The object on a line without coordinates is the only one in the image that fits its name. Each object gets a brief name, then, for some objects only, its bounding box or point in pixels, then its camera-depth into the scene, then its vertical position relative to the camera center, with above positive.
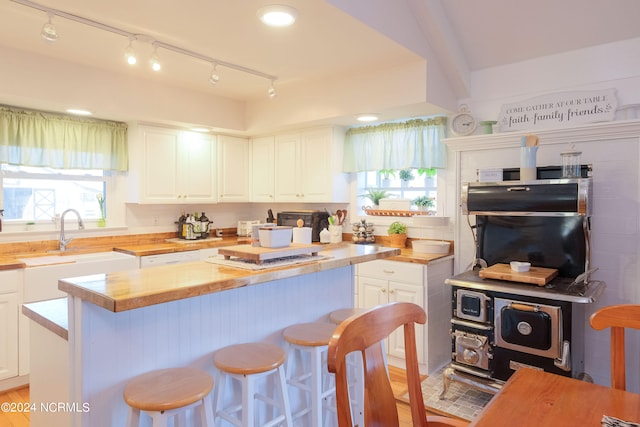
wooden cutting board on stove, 2.49 -0.39
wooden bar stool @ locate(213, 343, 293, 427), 1.63 -0.64
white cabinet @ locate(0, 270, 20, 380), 2.91 -0.77
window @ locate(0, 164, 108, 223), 3.52 +0.18
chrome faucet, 3.61 -0.23
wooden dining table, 1.12 -0.55
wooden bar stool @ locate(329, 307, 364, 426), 2.22 -0.89
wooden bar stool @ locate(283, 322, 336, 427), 1.88 -0.76
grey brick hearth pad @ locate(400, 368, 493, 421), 2.68 -1.26
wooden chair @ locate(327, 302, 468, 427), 1.00 -0.40
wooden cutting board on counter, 1.83 -0.18
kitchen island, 1.48 -0.45
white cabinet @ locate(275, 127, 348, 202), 4.07 +0.45
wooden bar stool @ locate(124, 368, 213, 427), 1.41 -0.63
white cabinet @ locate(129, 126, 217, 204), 3.91 +0.44
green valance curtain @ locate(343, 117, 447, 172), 3.64 +0.60
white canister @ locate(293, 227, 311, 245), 2.17 -0.12
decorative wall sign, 2.83 +0.72
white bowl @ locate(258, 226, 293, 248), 1.97 -0.12
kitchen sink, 3.14 -0.37
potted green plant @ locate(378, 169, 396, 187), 4.07 +0.35
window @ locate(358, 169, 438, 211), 3.84 +0.27
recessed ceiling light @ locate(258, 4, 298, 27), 2.27 +1.08
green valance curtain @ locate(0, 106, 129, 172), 3.37 +0.61
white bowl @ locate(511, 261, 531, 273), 2.69 -0.35
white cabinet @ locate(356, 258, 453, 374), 3.21 -0.66
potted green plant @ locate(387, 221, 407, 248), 3.82 -0.21
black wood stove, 2.39 -0.48
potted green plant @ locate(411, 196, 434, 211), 3.81 +0.08
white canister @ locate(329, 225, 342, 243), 4.17 -0.21
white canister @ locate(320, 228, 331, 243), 4.09 -0.24
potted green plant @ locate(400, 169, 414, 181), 3.92 +0.34
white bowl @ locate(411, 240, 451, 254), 3.49 -0.29
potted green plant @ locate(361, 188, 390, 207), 4.08 +0.16
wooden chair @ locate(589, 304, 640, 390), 1.39 -0.38
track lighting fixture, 2.19 +1.09
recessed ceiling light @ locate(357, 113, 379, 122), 3.56 +0.81
